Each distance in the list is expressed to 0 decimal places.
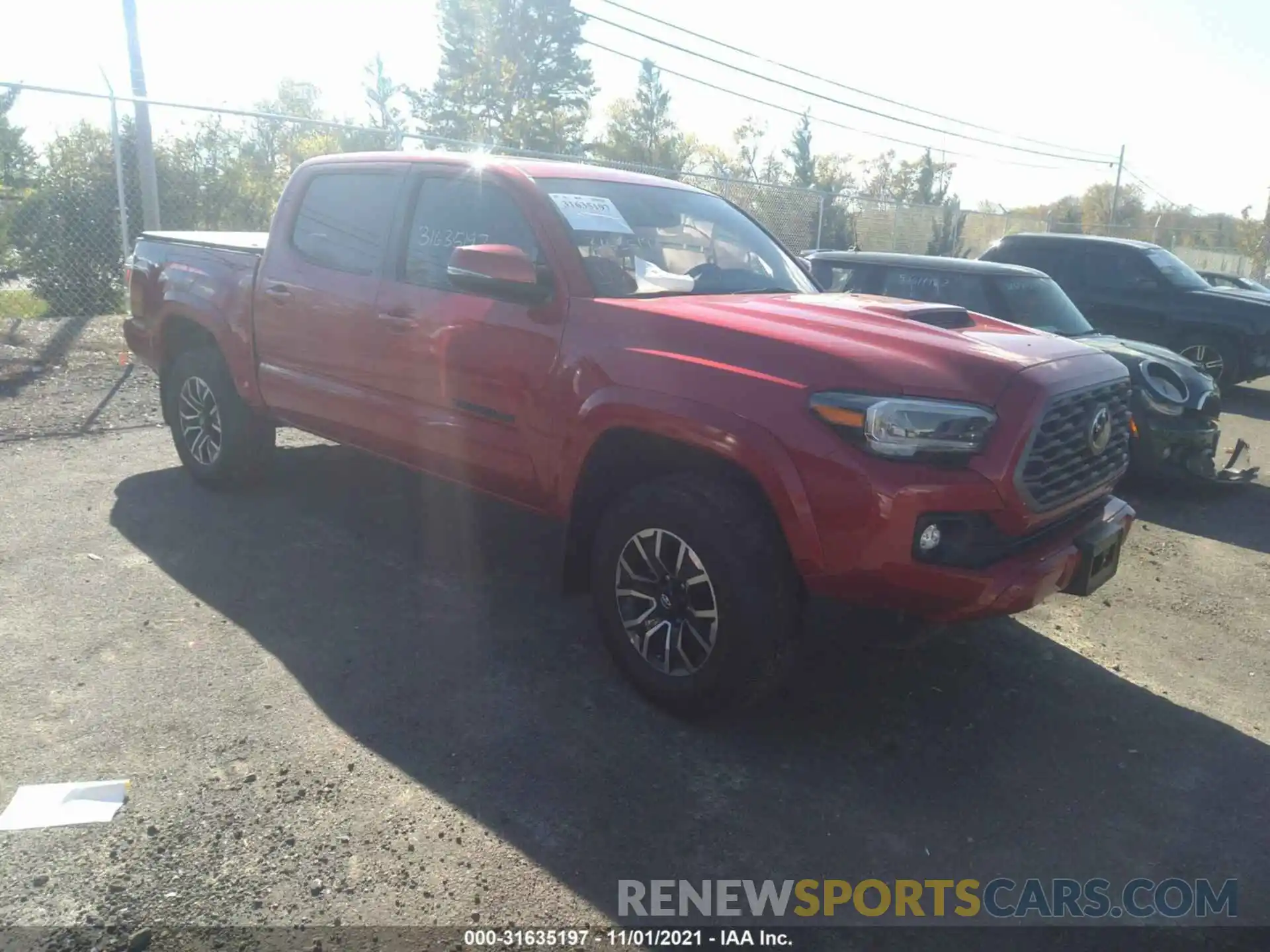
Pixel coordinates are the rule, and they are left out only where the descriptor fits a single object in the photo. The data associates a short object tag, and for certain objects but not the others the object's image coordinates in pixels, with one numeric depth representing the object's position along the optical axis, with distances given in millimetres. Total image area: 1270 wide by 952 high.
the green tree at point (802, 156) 48875
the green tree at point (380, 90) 62844
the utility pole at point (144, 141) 9867
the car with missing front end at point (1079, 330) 6688
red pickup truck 3014
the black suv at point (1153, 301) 10523
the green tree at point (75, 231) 11039
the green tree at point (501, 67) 44500
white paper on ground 2834
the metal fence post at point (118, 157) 9053
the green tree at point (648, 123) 52844
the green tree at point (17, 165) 12883
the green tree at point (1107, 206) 55844
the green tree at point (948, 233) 20062
